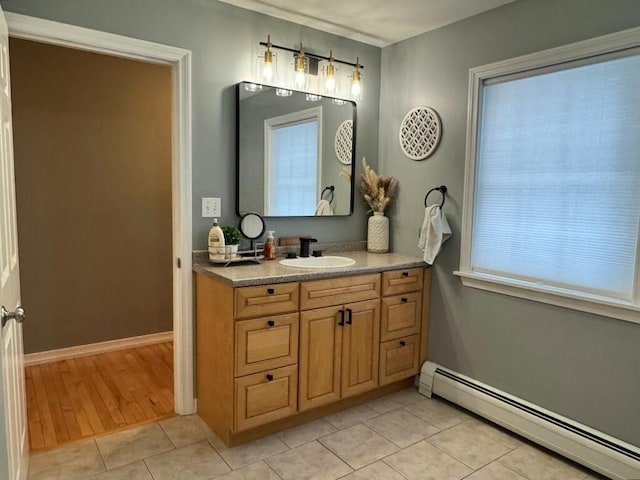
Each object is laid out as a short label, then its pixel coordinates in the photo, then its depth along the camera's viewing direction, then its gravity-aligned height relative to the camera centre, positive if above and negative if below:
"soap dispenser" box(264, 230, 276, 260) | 2.78 -0.33
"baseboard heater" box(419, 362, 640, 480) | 2.11 -1.15
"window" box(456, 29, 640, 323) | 2.13 +0.12
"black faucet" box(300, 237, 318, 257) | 2.88 -0.31
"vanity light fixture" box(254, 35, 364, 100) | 2.75 +0.77
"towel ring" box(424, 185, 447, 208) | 2.89 +0.06
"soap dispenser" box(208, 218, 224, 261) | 2.52 -0.27
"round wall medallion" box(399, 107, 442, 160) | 2.92 +0.43
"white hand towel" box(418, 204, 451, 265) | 2.80 -0.20
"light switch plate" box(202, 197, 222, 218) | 2.62 -0.07
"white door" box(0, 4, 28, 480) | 1.42 -0.44
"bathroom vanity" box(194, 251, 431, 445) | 2.28 -0.77
